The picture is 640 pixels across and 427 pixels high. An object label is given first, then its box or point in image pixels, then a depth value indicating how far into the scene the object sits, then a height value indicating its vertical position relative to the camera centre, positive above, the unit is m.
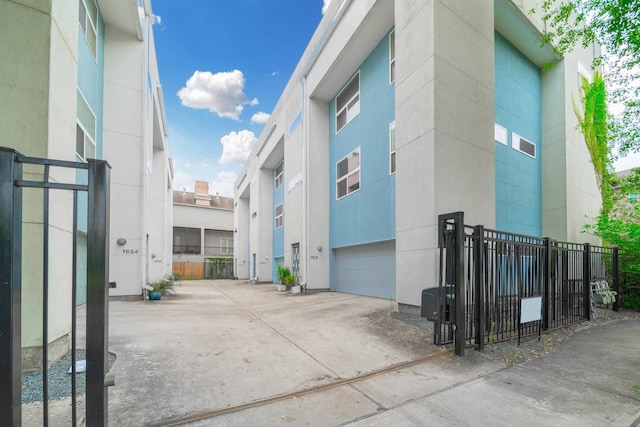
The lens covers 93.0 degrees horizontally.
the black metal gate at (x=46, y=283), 1.65 -0.32
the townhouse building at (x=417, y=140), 6.90 +2.87
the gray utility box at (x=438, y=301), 4.69 -1.14
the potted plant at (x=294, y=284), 12.89 -2.46
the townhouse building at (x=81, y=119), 3.40 +1.91
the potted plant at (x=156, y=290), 10.36 -2.20
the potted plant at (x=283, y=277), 13.48 -2.21
